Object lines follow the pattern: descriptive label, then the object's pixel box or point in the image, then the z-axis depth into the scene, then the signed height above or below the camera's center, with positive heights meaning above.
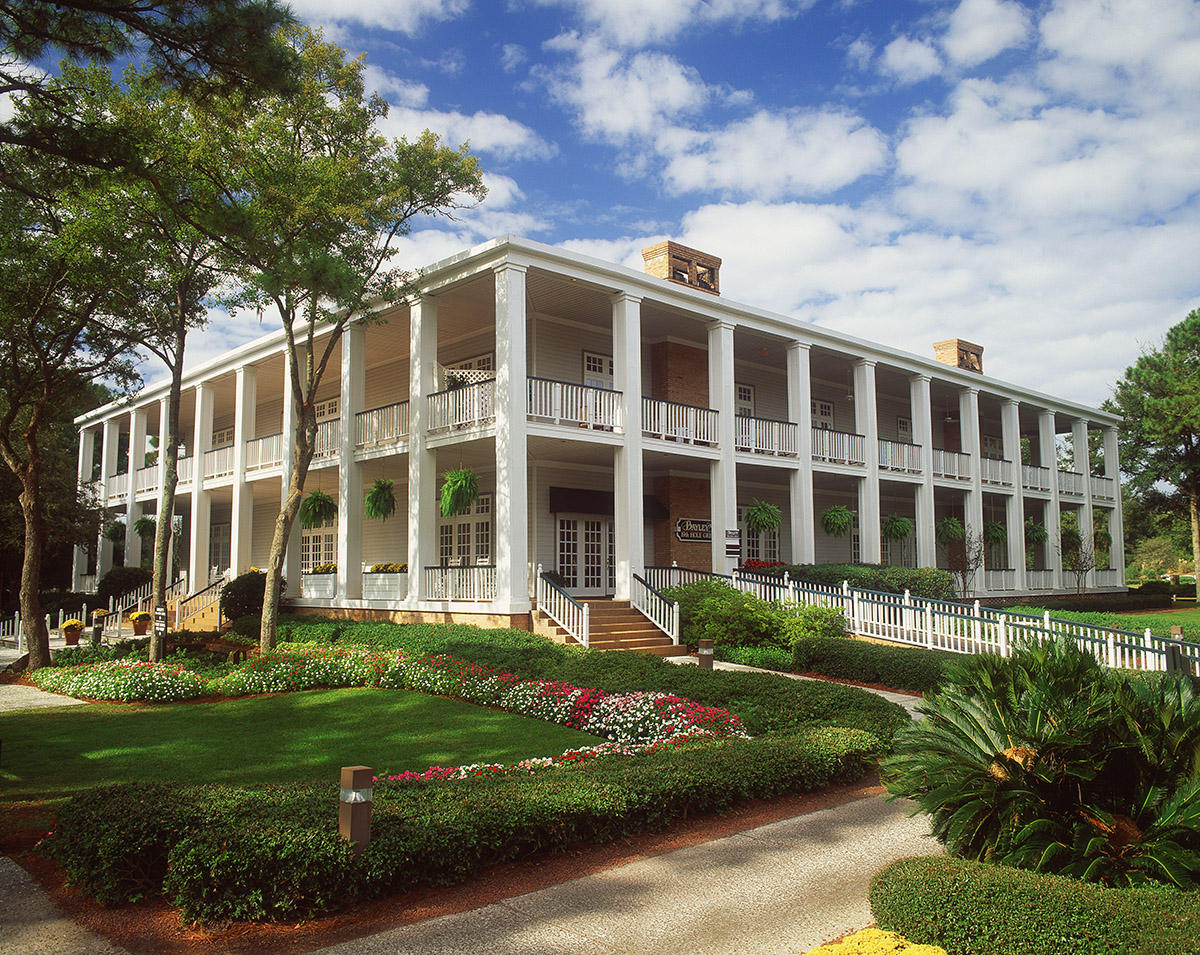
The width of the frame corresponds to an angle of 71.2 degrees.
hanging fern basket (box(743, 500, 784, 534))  21.70 +1.20
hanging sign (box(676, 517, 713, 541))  22.09 +0.88
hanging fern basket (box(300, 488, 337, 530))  19.23 +1.27
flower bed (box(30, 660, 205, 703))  13.73 -1.98
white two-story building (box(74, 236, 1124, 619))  17.38 +3.05
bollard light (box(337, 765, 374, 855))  4.92 -1.44
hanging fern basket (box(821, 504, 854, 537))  23.55 +1.21
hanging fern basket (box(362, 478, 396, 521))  18.42 +1.41
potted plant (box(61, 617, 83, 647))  21.06 -1.71
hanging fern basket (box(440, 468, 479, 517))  16.27 +1.40
